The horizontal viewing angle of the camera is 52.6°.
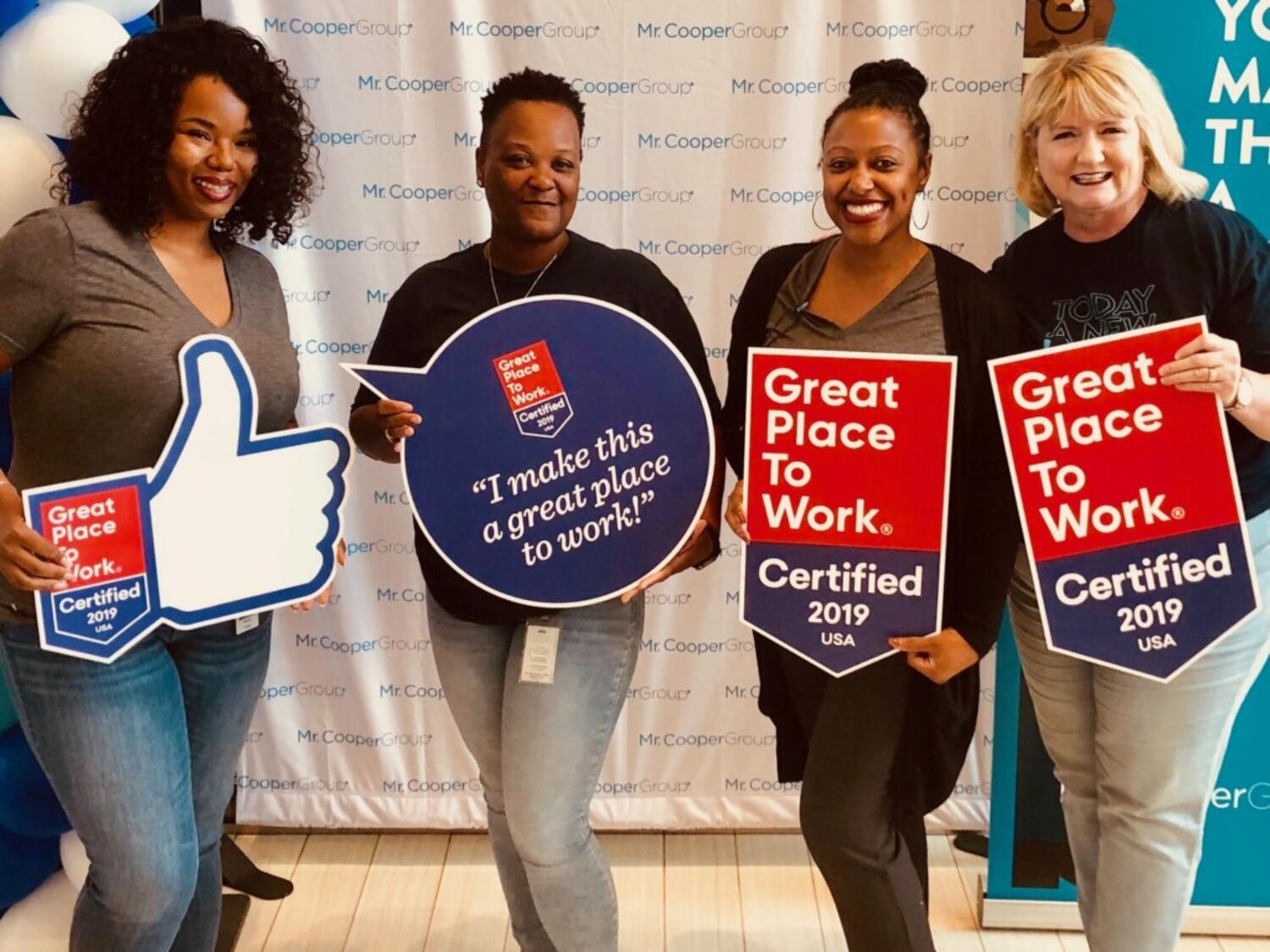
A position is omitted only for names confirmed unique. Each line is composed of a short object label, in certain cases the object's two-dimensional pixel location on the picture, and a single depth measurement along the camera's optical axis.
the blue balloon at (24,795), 2.16
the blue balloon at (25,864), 2.27
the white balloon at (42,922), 2.29
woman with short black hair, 1.84
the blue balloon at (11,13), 2.04
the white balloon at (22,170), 1.95
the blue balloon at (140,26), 2.21
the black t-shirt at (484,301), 1.89
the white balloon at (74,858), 2.24
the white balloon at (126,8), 2.11
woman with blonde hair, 1.77
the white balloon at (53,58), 1.96
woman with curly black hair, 1.68
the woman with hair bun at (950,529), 1.76
